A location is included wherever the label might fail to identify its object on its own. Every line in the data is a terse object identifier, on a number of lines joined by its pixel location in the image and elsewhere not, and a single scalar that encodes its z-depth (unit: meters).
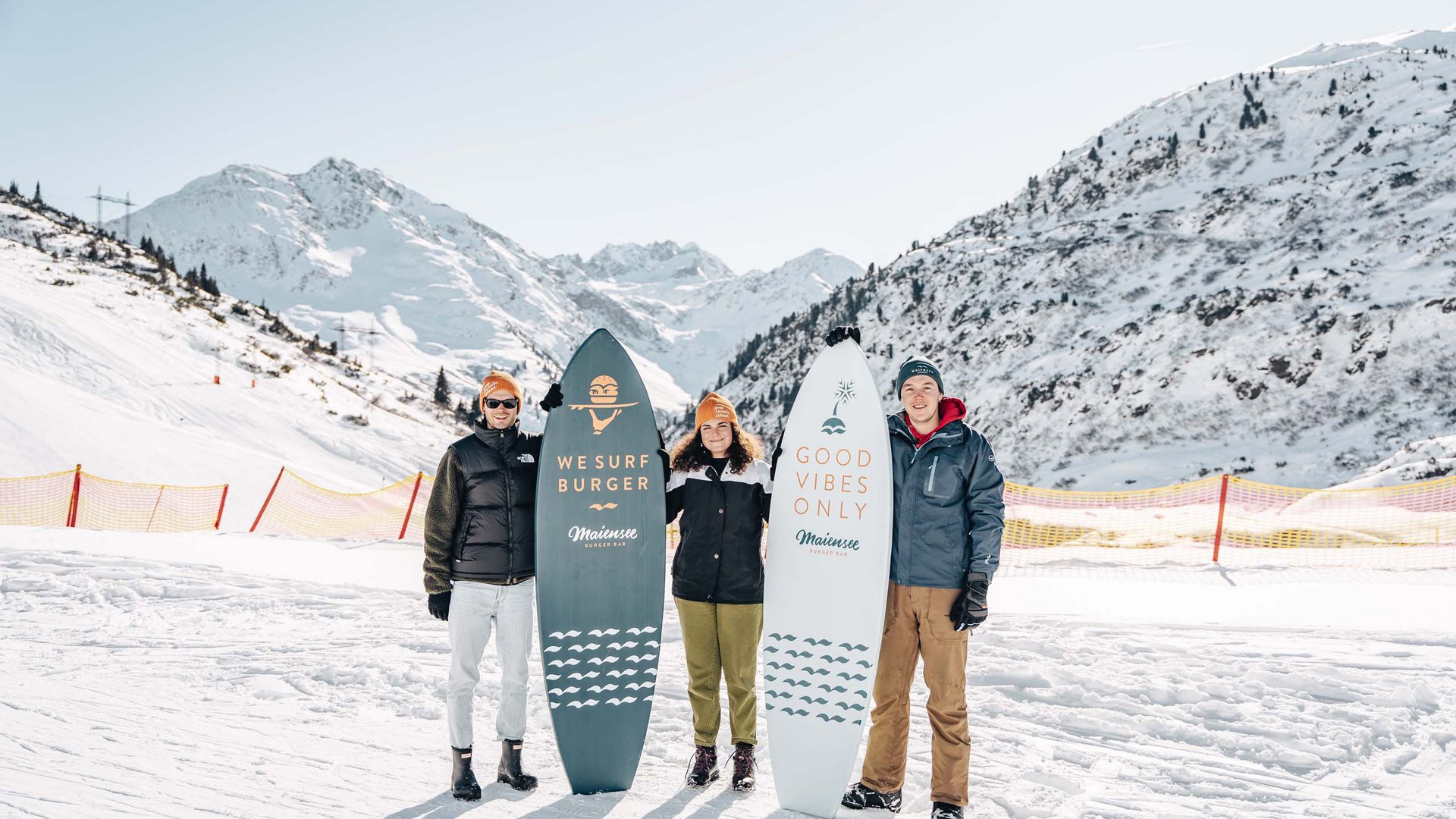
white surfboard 4.12
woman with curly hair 4.09
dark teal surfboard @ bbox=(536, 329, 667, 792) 4.29
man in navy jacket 3.78
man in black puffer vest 3.96
